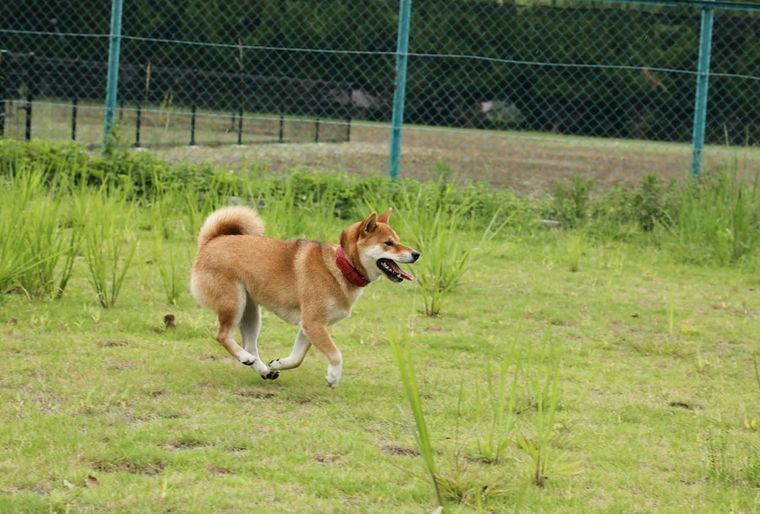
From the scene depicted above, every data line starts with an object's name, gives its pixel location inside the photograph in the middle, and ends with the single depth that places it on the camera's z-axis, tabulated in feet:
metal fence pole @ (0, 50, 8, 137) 39.61
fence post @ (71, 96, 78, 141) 45.80
